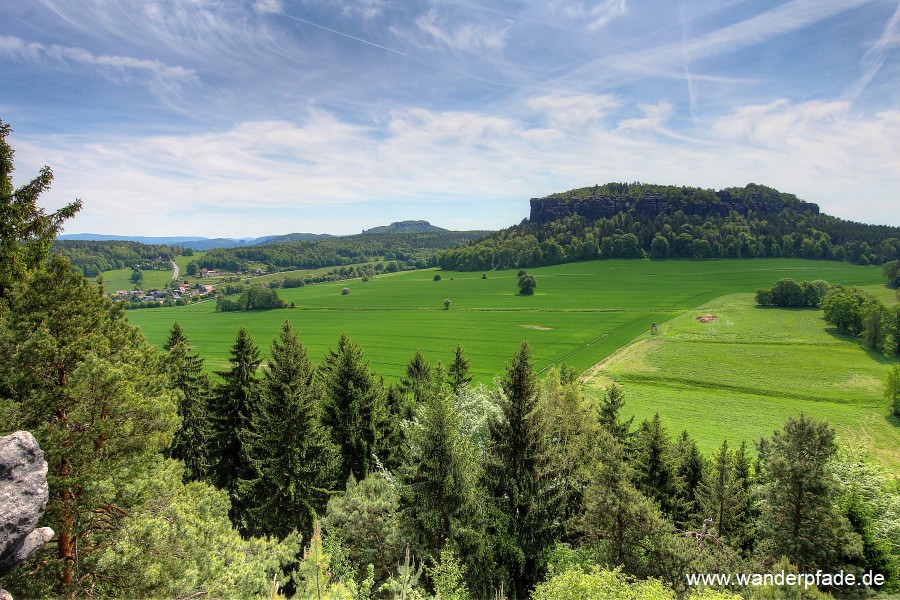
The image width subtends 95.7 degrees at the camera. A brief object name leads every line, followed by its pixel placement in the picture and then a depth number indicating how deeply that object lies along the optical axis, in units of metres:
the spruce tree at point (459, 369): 38.22
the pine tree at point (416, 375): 37.04
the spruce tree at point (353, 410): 26.58
